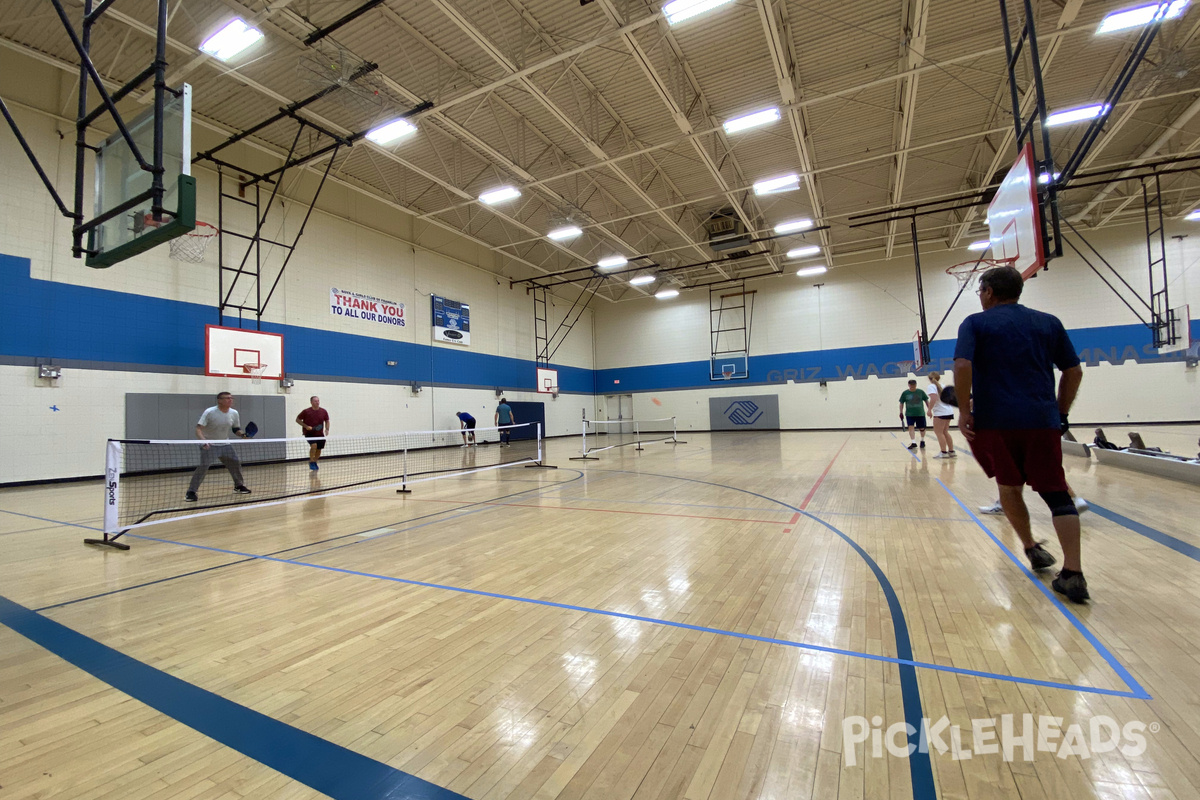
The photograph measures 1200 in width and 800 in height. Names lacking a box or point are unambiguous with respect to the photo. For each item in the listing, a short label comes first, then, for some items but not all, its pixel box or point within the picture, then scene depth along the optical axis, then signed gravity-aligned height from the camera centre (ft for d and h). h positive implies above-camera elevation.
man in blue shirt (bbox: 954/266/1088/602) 8.91 +0.02
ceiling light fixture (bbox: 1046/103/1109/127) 32.27 +19.40
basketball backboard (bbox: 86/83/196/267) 11.66 +6.39
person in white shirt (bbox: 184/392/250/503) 23.63 -0.45
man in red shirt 33.94 -0.09
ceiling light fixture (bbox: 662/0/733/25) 24.18 +20.31
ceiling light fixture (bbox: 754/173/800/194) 40.93 +19.47
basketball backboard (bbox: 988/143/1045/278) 14.06 +6.24
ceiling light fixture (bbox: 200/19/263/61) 24.77 +20.11
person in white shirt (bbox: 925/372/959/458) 33.47 -1.19
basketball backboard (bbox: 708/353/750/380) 78.43 +7.21
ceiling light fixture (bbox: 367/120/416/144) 32.45 +19.75
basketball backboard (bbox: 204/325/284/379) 35.22 +5.51
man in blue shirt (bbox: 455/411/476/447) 59.13 -0.65
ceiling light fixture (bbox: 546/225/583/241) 49.26 +18.84
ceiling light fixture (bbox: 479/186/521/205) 41.74 +19.47
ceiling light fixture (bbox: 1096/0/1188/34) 25.58 +20.57
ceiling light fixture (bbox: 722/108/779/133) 32.71 +19.87
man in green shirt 38.03 +0.00
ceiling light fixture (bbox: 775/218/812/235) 51.13 +19.61
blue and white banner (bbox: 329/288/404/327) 47.01 +11.41
